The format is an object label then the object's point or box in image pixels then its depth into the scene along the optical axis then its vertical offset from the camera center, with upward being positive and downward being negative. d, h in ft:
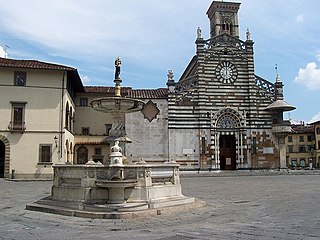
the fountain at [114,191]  32.71 -3.36
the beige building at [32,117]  101.60 +10.69
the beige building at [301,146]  230.07 +5.44
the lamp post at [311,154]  223.30 +0.39
